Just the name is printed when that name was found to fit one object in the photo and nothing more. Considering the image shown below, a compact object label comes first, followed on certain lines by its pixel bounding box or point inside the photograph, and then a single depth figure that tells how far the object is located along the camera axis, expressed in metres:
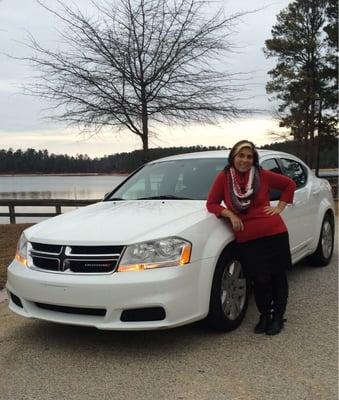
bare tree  10.42
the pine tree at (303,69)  26.83
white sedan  3.80
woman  4.25
